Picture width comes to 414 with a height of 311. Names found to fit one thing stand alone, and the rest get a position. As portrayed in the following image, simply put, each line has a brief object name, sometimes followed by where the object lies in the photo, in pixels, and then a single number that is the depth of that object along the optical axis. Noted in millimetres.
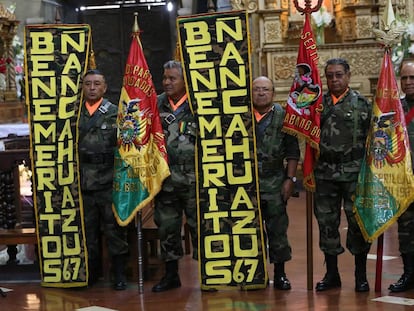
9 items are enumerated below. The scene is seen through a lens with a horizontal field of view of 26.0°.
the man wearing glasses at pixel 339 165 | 6070
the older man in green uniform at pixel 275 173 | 6254
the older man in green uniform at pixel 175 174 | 6297
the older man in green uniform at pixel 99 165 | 6461
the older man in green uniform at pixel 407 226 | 6078
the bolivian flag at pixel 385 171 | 5969
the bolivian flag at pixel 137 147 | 6223
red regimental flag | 6070
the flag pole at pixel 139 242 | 6211
